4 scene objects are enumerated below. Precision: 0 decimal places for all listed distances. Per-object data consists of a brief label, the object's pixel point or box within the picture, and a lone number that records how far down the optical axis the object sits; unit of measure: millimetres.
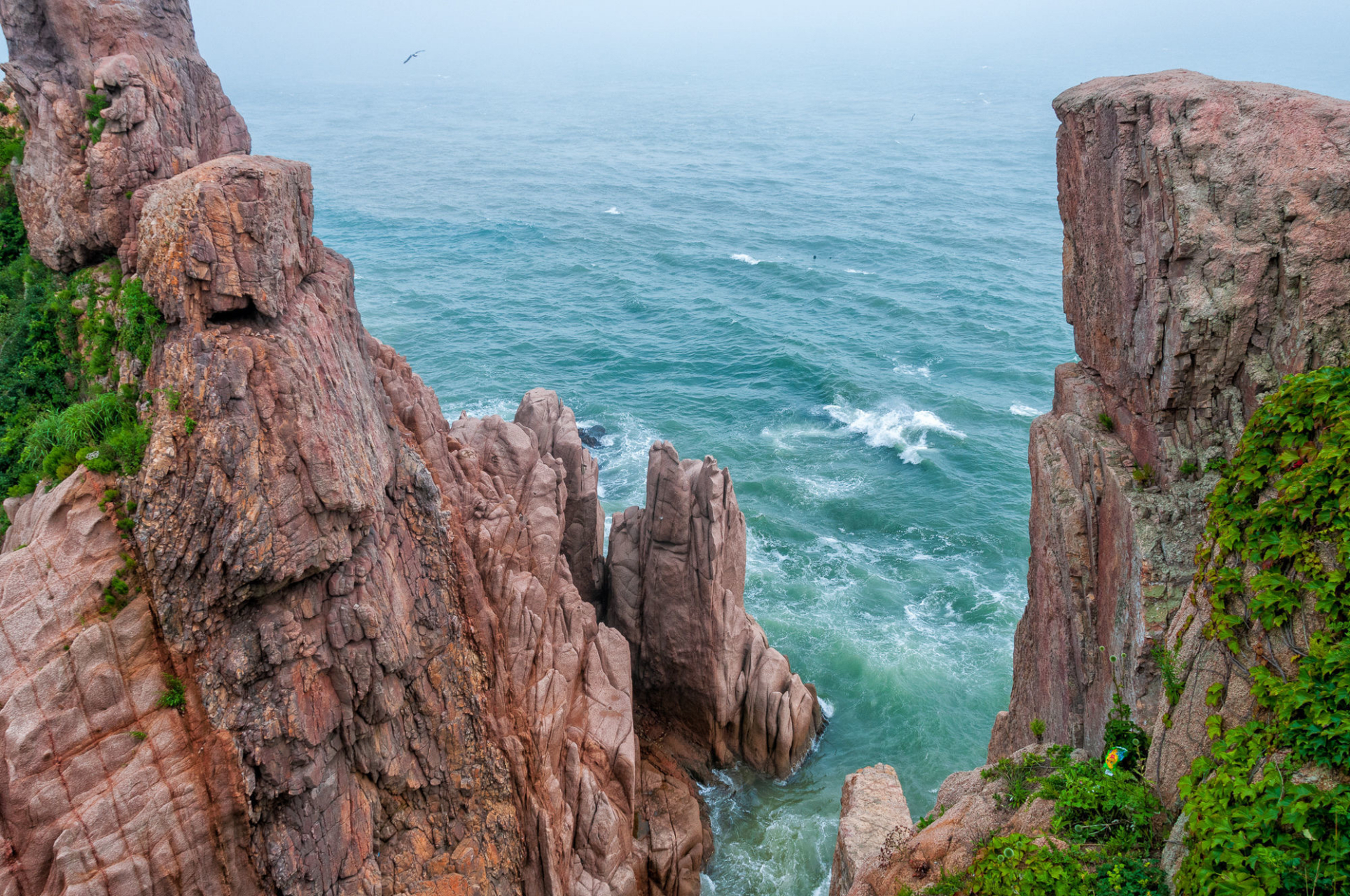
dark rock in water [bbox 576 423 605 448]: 57438
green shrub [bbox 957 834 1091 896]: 12469
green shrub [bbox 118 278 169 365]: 19281
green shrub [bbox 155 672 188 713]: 18500
